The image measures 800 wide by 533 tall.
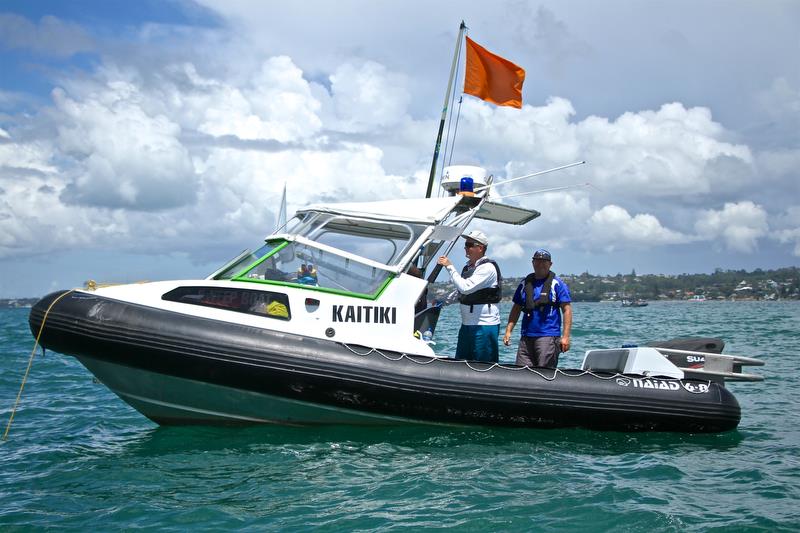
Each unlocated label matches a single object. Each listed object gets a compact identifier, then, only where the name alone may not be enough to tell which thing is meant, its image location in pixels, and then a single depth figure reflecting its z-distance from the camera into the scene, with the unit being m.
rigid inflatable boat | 6.61
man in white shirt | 7.45
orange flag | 9.56
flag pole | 9.49
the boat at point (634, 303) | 106.55
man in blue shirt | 7.49
